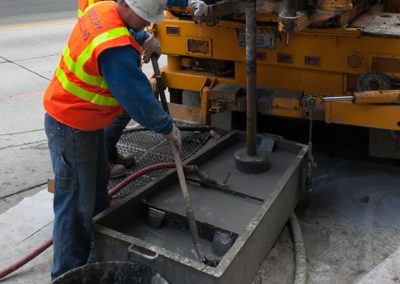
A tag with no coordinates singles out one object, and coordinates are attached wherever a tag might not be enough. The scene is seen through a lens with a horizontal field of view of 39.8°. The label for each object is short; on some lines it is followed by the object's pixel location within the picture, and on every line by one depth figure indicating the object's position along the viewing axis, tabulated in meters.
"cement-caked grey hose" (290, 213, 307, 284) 3.32
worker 2.72
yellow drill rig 3.92
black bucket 2.90
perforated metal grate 4.46
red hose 3.39
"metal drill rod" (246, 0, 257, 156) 3.58
